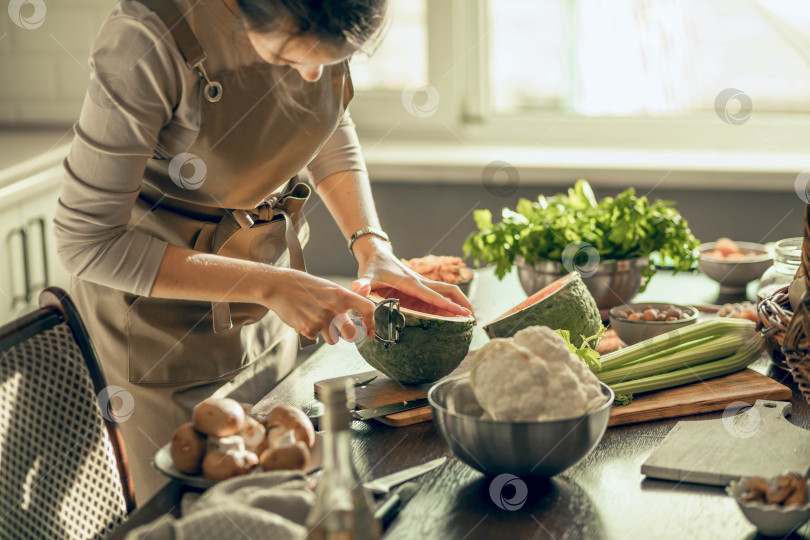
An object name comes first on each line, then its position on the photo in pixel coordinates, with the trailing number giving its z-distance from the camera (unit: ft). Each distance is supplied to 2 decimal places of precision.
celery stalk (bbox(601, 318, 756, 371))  4.66
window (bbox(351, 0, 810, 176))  10.56
